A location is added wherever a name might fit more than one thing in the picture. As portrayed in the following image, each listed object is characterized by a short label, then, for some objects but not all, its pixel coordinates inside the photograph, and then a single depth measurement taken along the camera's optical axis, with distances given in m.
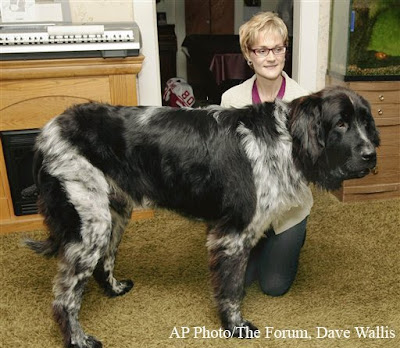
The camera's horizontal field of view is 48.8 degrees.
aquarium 3.20
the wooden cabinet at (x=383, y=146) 3.13
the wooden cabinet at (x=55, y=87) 2.68
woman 2.05
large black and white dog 1.81
